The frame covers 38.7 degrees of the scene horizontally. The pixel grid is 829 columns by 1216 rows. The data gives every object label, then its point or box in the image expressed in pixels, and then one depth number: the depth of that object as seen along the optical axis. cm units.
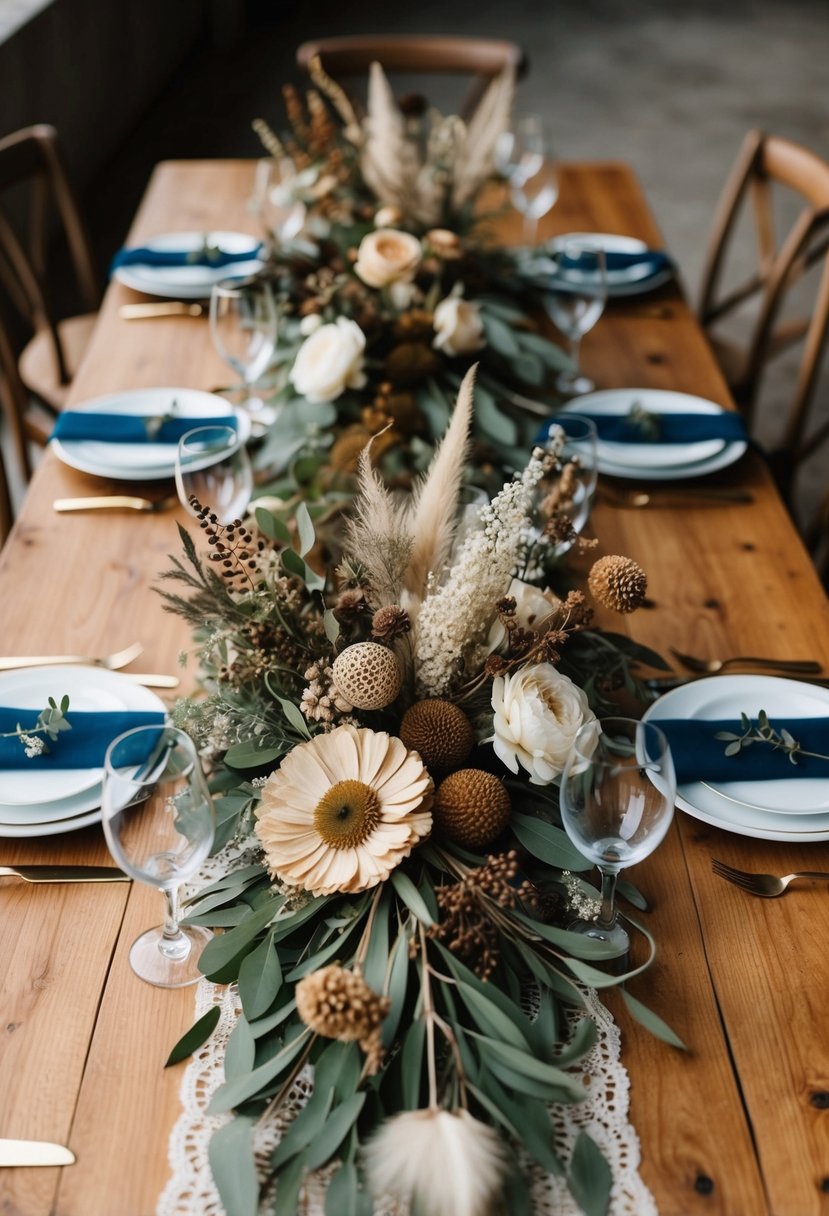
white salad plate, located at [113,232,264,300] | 212
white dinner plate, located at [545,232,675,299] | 220
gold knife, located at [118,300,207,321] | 210
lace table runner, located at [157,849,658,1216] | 82
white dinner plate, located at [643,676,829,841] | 111
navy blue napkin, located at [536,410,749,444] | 173
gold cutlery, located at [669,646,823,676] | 133
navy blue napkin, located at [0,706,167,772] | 116
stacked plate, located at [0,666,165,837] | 110
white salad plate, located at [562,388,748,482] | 167
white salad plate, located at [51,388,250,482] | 163
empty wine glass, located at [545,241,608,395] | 181
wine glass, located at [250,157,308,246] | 223
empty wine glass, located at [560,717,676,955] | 91
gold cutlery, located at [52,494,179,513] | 160
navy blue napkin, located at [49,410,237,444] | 170
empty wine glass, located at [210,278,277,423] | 166
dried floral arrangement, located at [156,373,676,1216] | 82
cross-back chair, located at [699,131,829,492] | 223
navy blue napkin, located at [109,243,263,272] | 219
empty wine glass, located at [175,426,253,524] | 128
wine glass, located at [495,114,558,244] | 234
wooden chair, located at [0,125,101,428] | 237
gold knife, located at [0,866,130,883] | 107
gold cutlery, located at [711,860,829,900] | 107
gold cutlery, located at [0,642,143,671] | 130
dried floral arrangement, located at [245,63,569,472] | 167
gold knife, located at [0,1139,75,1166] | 84
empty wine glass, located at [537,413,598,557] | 133
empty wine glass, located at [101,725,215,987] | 87
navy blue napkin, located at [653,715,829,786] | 116
